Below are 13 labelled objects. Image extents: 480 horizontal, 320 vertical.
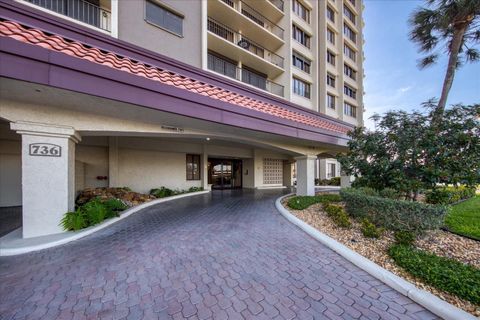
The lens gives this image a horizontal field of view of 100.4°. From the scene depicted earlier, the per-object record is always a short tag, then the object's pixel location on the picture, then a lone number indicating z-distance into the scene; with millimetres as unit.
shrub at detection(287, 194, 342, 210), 8305
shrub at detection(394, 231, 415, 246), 4430
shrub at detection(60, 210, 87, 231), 5195
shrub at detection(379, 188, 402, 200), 7281
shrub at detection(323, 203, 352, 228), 5736
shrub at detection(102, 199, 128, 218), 6833
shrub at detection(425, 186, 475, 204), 5773
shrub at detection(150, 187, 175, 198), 11725
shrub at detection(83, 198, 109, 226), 5848
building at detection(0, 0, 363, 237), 4449
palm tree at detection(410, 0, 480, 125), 8914
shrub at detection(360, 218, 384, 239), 4918
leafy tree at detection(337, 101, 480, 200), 5355
